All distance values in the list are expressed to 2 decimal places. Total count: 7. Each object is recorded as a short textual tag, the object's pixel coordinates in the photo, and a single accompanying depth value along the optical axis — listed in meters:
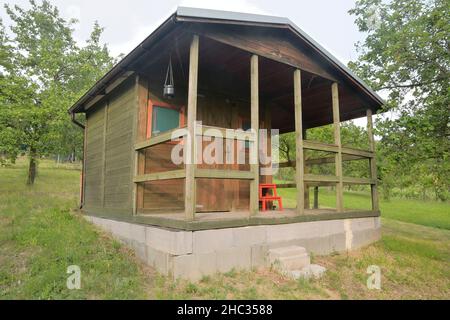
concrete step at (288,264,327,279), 4.36
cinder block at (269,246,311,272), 4.58
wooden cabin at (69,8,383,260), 4.50
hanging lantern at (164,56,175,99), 5.20
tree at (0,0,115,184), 12.40
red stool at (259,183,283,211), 6.53
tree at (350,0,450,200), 5.77
